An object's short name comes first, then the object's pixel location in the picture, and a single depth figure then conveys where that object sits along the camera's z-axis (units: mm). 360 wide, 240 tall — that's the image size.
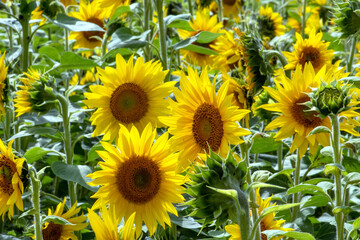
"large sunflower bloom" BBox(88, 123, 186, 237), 2779
